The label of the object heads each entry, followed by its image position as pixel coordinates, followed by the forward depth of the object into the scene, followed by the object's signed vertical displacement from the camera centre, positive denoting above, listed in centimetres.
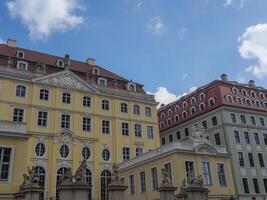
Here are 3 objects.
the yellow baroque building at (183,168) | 3300 +469
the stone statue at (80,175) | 1524 +200
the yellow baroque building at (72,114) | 3794 +1275
